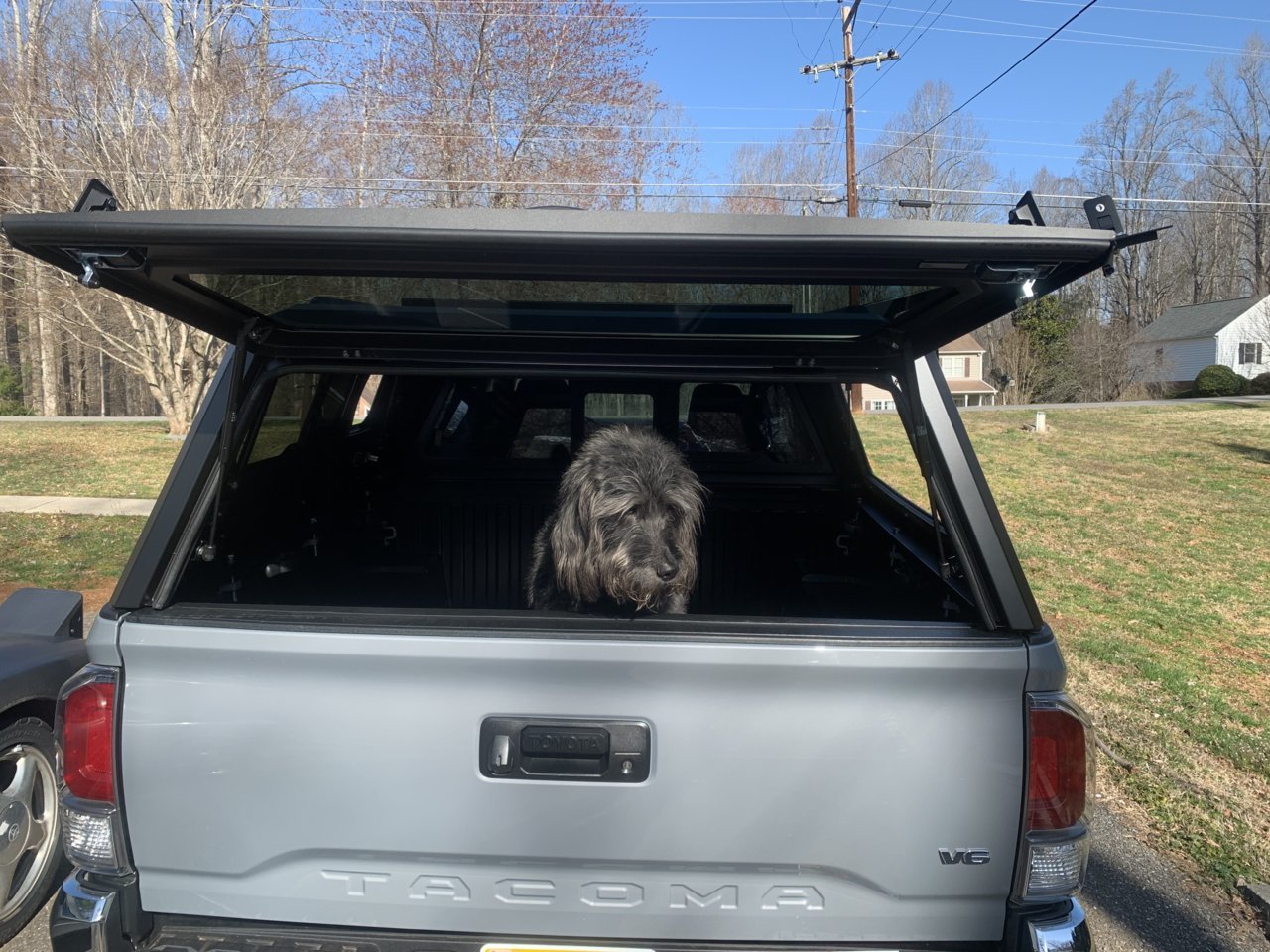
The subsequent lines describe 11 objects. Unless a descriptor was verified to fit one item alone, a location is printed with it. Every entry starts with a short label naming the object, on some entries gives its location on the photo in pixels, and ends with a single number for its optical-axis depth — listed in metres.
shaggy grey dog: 2.68
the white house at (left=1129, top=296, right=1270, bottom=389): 44.38
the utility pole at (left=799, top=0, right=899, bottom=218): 25.25
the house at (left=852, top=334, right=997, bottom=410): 51.53
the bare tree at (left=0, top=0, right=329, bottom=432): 14.52
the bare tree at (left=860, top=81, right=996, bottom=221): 29.48
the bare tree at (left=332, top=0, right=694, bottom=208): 19.88
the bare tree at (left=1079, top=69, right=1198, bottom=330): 42.19
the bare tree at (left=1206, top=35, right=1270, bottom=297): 43.81
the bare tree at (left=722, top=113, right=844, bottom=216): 25.02
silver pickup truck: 1.80
